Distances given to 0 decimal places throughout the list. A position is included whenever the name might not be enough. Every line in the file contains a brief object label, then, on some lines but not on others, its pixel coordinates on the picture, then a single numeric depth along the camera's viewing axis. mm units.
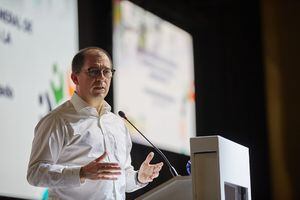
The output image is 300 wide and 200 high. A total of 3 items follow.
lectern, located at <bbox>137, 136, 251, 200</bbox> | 3937
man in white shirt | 4041
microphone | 4562
